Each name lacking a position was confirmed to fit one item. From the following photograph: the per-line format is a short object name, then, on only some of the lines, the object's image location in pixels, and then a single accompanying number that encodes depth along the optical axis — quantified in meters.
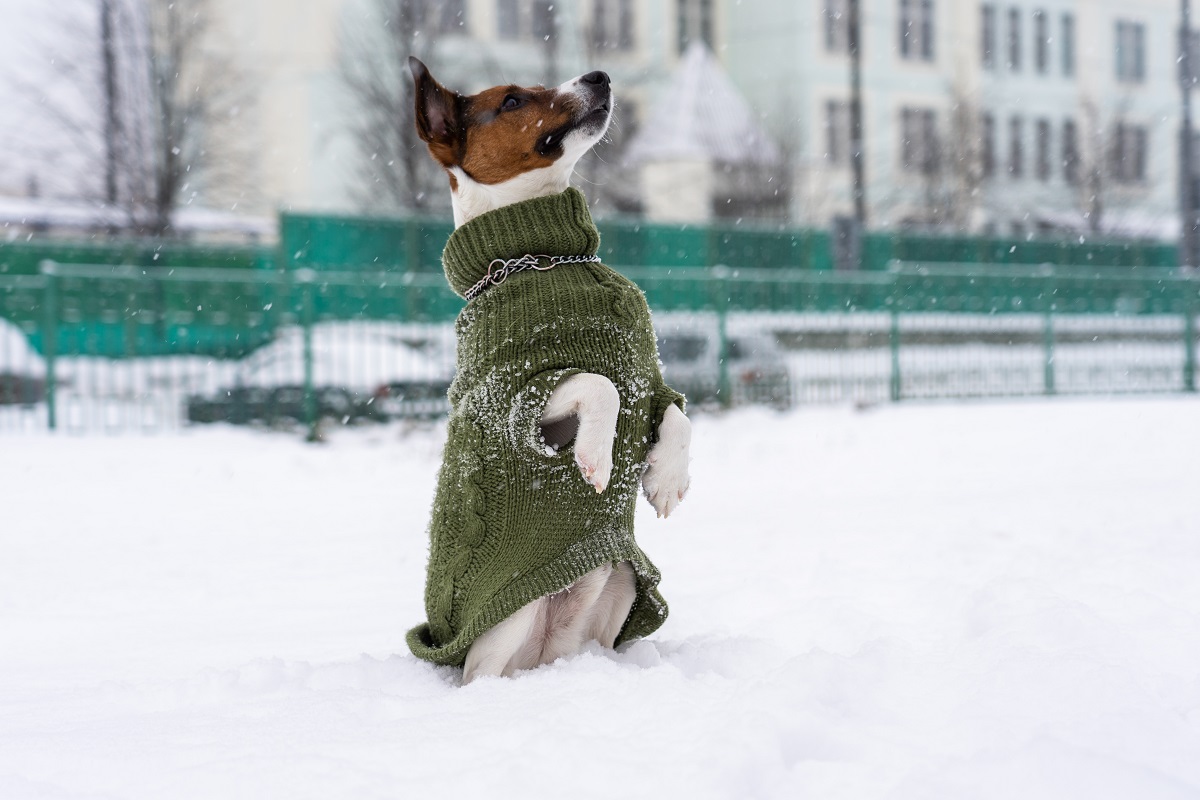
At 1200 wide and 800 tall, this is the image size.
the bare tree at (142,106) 19.02
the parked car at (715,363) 10.75
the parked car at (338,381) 9.74
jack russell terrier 2.72
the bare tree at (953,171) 26.80
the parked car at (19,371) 10.04
